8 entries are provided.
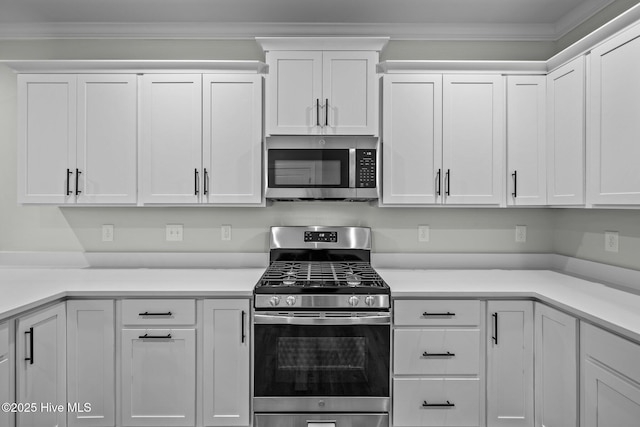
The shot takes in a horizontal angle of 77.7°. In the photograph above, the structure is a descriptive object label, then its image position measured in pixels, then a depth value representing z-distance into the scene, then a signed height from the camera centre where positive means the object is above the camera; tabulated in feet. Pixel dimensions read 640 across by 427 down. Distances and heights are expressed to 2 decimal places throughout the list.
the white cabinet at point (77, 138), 8.35 +1.52
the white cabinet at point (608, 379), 4.88 -2.19
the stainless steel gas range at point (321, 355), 6.98 -2.52
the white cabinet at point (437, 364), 7.19 -2.74
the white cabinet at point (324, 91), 8.33 +2.56
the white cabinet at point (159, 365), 7.18 -2.78
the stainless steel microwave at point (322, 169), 8.36 +0.91
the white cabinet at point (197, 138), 8.41 +1.56
